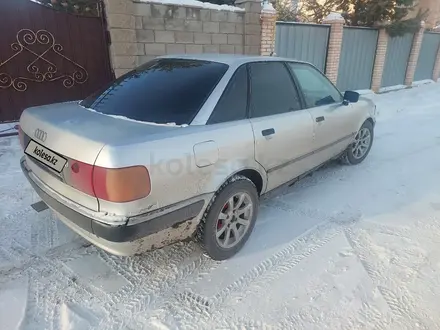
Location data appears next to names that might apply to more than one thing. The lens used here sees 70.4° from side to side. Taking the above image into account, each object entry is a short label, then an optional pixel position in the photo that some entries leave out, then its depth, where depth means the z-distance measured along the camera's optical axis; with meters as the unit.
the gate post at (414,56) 11.57
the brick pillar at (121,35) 5.06
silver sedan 1.79
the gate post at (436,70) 13.70
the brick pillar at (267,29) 6.71
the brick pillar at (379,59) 10.25
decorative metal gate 4.87
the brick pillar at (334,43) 8.68
